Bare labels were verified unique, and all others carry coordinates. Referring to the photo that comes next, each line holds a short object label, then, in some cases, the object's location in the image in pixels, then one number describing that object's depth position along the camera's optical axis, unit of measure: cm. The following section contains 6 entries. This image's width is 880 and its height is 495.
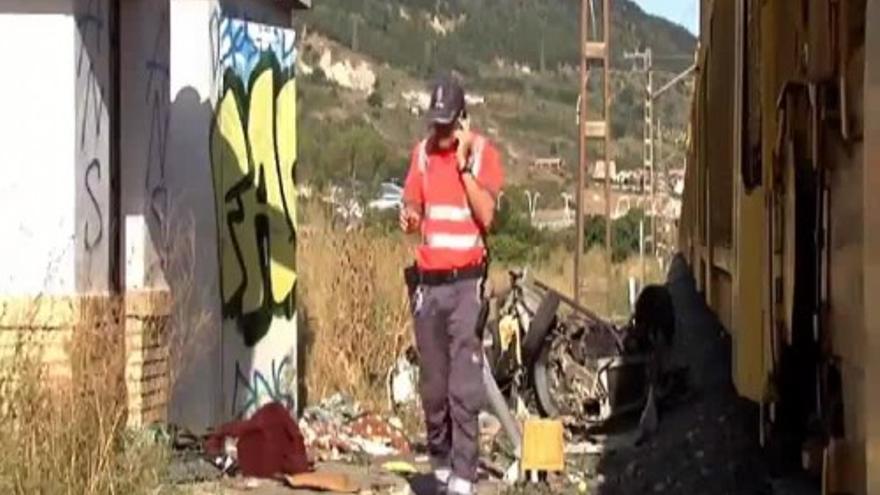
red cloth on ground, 1130
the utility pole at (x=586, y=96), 3669
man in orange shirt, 1057
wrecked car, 1467
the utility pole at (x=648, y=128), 4703
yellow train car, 530
